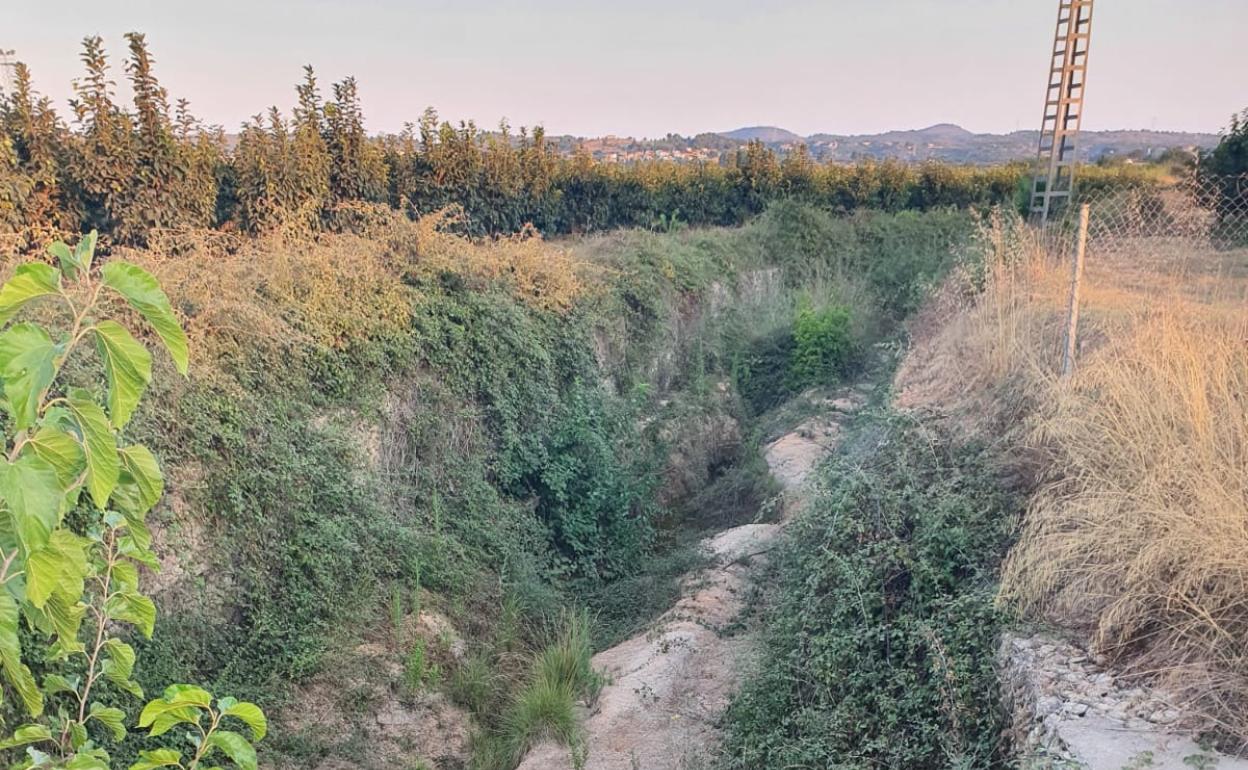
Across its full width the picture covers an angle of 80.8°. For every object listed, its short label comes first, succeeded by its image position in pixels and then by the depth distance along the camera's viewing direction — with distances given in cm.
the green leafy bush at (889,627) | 317
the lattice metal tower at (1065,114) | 1204
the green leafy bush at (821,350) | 1044
